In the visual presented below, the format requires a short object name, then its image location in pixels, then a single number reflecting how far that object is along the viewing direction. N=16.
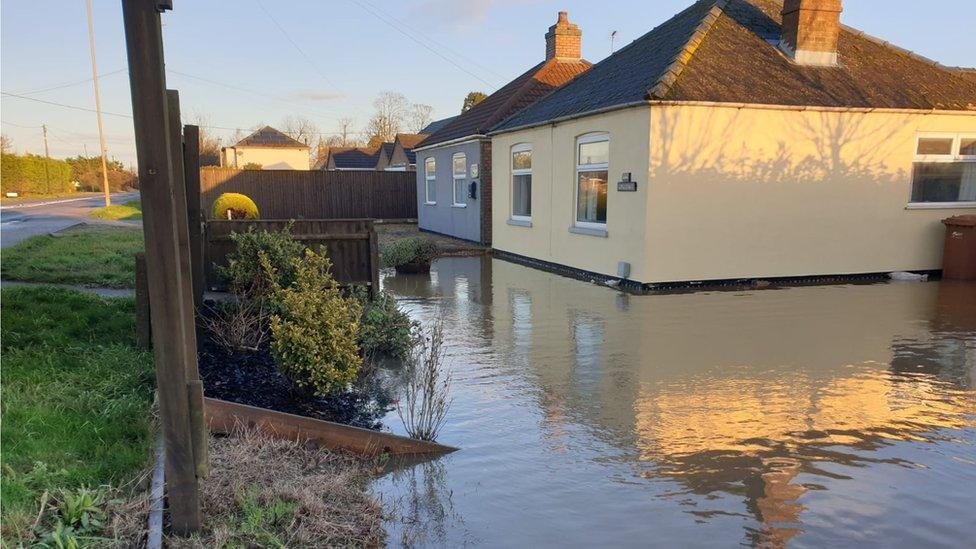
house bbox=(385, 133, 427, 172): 38.62
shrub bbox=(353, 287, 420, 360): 6.62
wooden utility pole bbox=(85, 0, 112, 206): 26.91
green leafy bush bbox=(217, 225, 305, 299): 6.50
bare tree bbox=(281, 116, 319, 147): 78.96
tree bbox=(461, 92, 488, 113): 46.82
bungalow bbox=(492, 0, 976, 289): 10.99
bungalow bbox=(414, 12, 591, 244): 18.08
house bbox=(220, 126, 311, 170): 49.44
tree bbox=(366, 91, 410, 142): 72.56
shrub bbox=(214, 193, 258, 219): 18.61
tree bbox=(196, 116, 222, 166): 55.41
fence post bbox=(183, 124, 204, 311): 6.11
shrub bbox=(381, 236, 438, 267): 13.24
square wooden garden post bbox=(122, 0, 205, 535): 2.76
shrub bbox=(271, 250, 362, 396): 4.97
